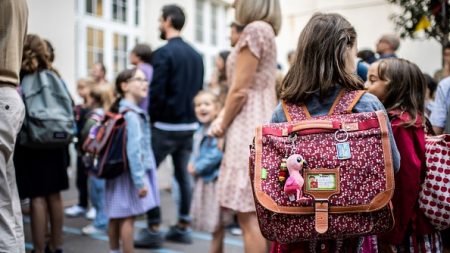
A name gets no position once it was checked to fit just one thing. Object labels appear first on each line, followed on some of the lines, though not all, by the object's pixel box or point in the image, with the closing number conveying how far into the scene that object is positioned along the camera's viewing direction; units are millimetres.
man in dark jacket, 4617
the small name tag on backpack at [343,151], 1849
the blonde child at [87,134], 4728
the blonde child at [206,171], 3574
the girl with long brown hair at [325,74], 2012
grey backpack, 3549
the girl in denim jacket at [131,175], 3666
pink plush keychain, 1828
